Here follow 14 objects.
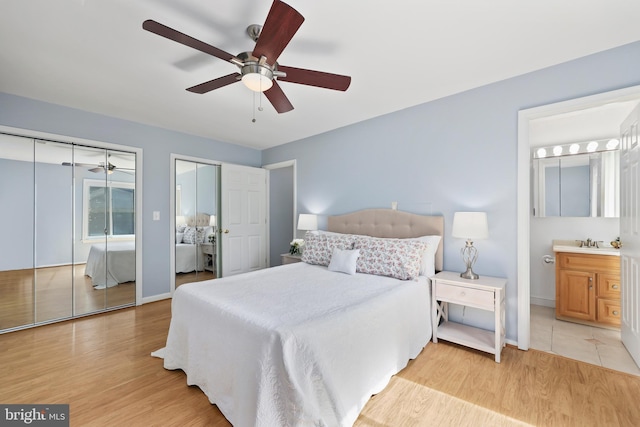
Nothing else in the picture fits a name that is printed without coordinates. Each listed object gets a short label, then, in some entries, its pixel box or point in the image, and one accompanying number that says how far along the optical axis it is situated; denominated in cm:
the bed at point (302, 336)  139
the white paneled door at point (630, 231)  218
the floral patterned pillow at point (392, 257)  256
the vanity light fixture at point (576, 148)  325
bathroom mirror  325
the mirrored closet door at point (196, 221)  420
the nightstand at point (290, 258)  412
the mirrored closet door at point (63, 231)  293
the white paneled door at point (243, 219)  454
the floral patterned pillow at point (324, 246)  313
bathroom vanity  291
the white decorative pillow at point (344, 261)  277
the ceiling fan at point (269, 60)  141
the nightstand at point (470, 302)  228
